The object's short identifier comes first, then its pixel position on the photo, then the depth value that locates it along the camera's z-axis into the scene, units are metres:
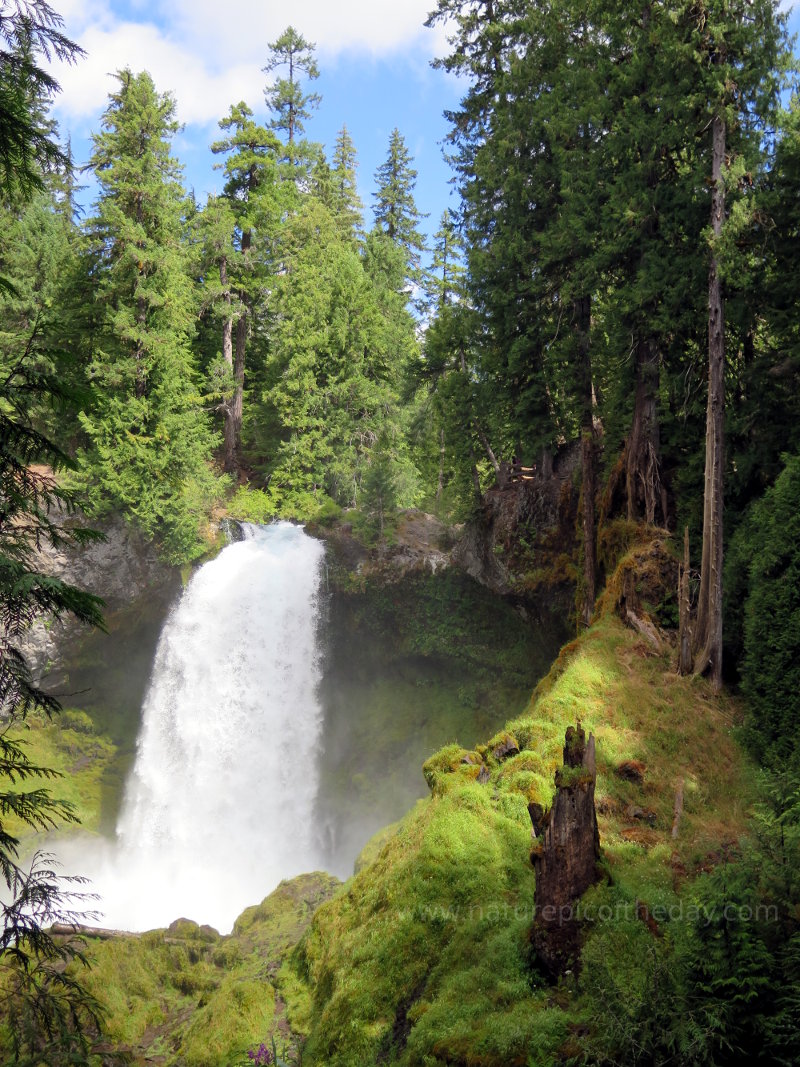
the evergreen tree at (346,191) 38.96
